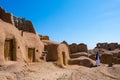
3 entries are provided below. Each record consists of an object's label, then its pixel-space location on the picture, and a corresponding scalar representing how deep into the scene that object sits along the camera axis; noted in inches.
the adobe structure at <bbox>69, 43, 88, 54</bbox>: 863.2
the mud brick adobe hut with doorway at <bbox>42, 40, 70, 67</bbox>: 480.7
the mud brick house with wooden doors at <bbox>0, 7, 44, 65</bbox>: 351.0
